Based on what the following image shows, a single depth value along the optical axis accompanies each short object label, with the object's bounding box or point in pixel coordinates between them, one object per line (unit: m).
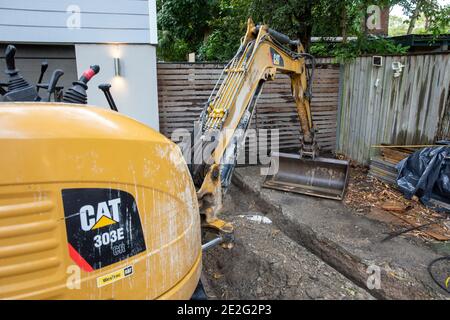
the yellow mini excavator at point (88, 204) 1.08
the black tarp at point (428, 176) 4.28
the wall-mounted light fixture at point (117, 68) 4.88
